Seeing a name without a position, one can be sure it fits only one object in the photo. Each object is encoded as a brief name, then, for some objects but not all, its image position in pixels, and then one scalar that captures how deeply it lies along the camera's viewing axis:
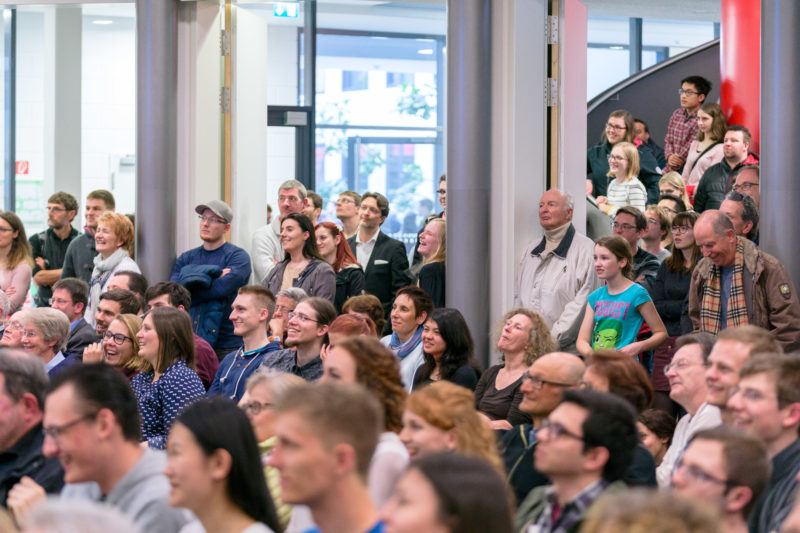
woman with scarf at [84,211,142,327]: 11.22
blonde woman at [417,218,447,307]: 10.77
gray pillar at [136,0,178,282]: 11.51
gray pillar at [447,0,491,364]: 10.38
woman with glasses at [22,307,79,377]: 8.85
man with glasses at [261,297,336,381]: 8.90
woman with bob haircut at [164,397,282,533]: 4.36
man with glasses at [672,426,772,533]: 4.39
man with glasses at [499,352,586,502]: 6.58
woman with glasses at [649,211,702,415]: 9.69
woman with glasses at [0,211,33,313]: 11.79
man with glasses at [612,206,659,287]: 10.72
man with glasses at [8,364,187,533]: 4.89
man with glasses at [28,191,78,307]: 12.89
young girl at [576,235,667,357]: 9.18
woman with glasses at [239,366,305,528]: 6.20
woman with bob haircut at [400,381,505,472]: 5.35
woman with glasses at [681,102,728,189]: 13.50
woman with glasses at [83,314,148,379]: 8.85
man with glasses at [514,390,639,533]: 4.78
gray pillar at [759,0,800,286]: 8.90
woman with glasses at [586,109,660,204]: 14.02
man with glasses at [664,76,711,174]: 14.53
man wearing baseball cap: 10.78
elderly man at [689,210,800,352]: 8.39
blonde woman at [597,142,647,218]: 12.97
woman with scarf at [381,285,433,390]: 9.56
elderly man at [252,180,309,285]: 11.63
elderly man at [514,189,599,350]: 9.93
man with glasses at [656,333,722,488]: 6.82
